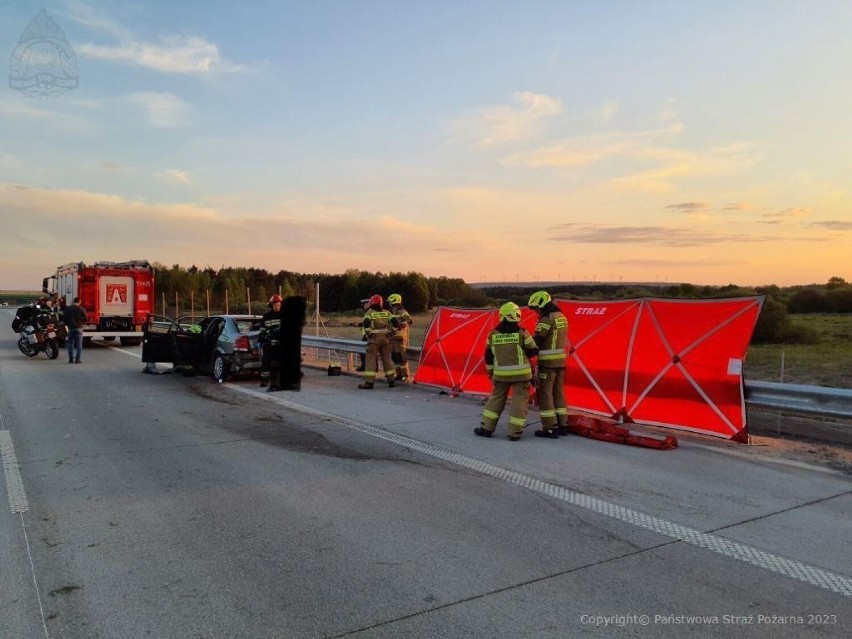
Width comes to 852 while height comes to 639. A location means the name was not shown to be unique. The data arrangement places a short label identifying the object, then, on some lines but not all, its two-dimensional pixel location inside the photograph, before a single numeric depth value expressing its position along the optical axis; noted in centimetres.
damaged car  1329
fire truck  2247
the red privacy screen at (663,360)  827
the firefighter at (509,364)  820
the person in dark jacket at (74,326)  1741
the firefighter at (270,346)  1261
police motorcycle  1875
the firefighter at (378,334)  1304
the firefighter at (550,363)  837
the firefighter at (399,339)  1359
